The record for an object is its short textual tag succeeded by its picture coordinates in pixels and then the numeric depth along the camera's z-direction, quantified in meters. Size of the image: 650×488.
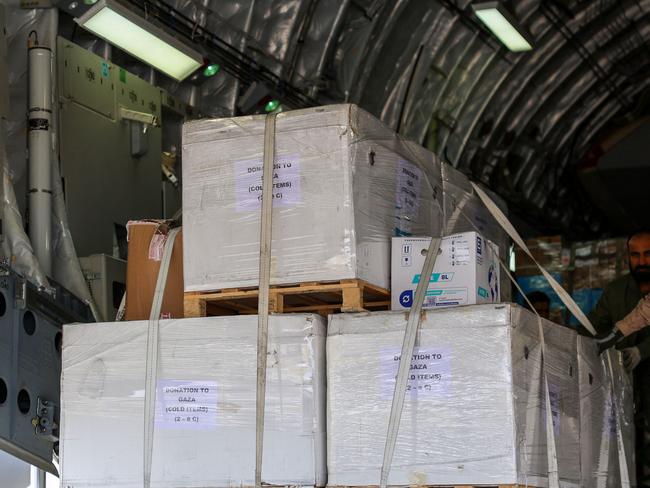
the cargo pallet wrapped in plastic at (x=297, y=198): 5.21
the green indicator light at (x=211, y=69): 9.41
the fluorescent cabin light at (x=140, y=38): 7.52
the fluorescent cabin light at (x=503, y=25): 10.57
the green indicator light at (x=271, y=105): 9.85
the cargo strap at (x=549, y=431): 5.05
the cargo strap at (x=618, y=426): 6.22
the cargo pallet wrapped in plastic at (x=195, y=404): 5.02
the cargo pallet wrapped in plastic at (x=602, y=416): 5.74
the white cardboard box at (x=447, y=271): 5.31
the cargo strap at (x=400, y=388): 4.87
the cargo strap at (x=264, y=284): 5.02
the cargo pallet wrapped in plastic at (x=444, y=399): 4.76
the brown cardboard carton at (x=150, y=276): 5.85
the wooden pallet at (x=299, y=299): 5.17
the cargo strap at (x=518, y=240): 5.67
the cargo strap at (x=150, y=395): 5.19
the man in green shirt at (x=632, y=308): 7.33
